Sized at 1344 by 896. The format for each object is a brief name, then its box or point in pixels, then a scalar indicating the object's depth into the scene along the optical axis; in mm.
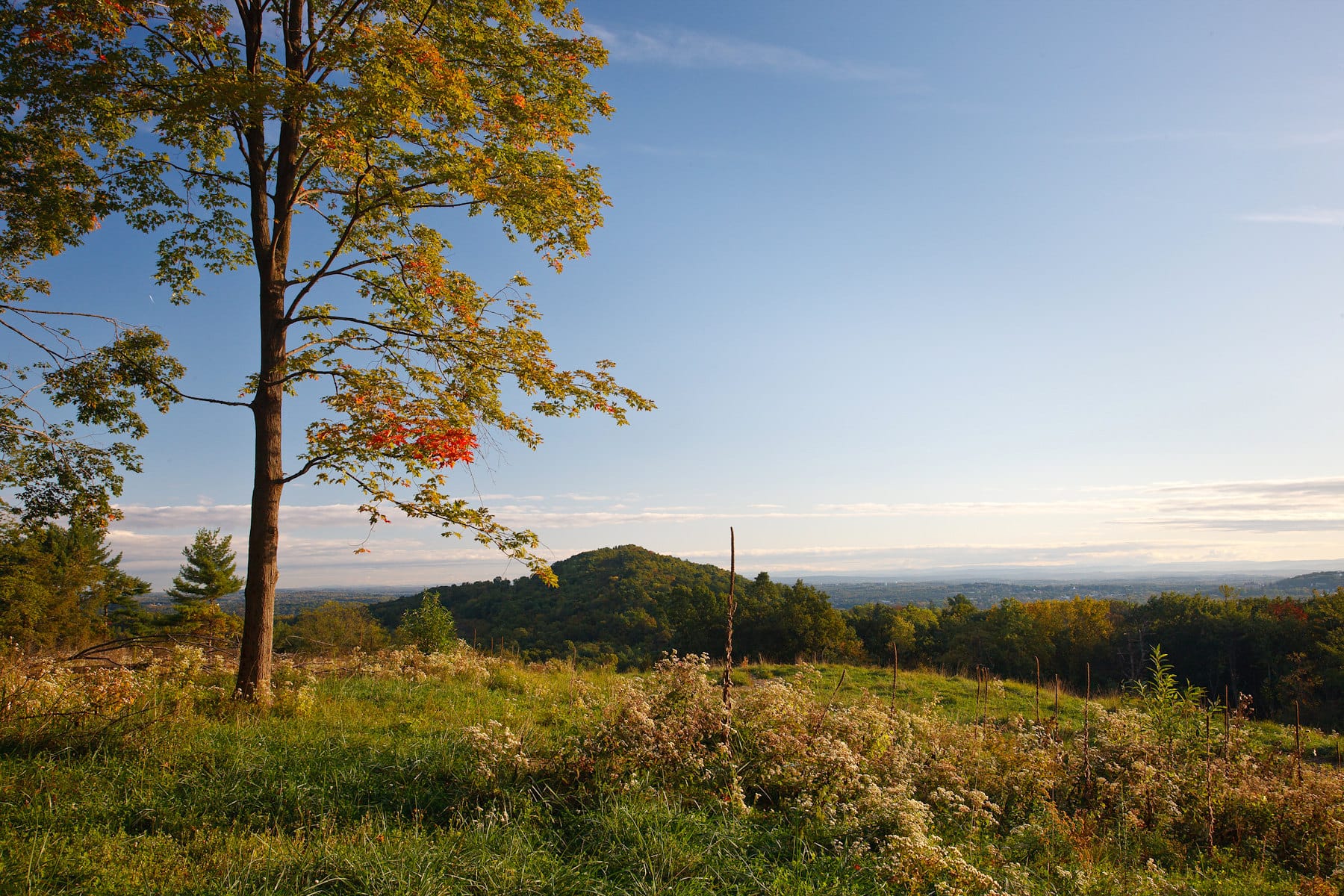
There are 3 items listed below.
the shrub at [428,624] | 21250
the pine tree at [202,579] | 40875
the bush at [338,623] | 43344
